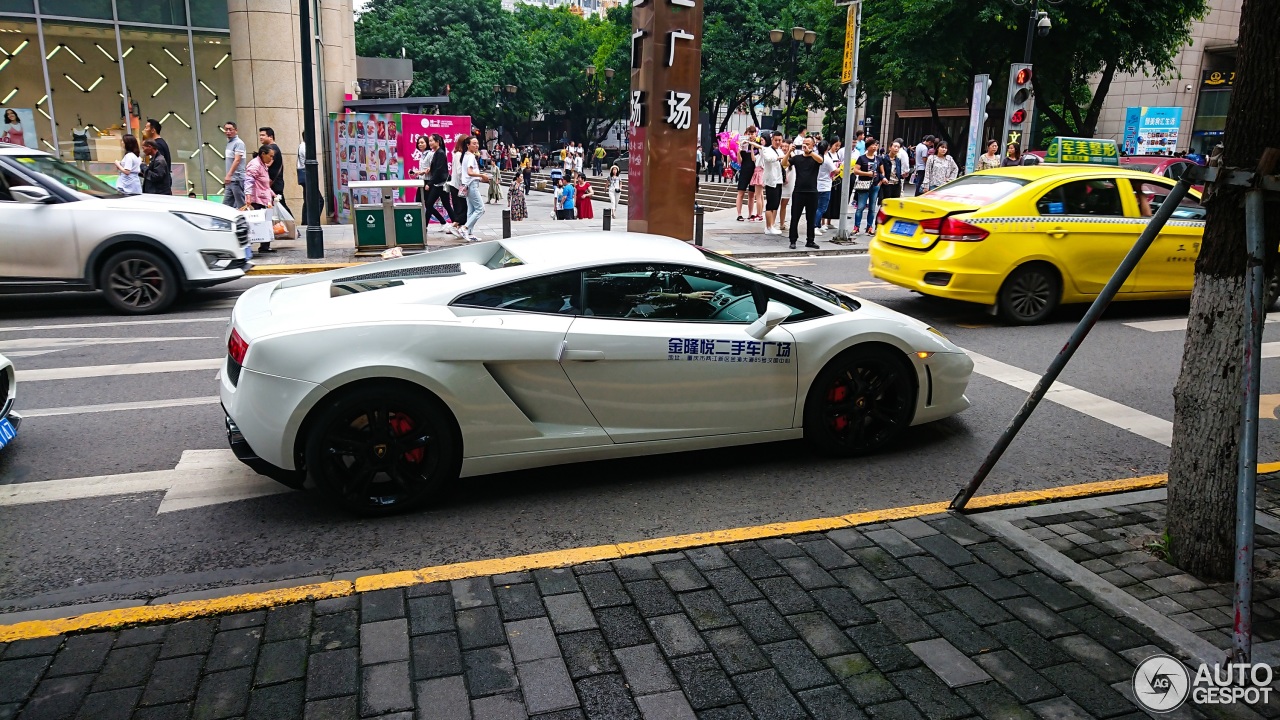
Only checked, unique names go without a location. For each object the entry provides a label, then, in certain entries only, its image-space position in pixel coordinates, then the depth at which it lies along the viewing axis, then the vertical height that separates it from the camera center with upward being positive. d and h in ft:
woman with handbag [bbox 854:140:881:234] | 57.88 -0.81
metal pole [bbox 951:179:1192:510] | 12.32 -2.37
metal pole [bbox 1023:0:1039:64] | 66.23 +10.39
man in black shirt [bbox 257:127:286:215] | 49.16 -0.41
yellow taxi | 29.78 -2.35
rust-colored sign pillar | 49.44 +2.80
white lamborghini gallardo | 14.28 -3.50
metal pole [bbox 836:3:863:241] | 53.52 +0.99
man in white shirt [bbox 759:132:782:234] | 57.06 -0.64
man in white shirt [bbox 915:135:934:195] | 74.16 +0.90
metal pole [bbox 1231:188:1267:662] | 10.20 -2.97
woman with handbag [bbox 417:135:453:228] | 56.75 -1.10
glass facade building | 61.77 +5.52
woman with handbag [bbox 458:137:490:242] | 52.39 -1.23
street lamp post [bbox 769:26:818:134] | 93.04 +13.78
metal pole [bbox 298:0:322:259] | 45.32 -1.46
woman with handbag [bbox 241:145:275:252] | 47.52 -1.31
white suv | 29.66 -2.83
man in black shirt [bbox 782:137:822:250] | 49.88 -0.86
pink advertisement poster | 65.82 +2.11
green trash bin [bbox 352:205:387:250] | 47.01 -3.56
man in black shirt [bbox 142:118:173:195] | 45.24 +0.28
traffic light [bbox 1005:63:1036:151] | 55.42 +4.83
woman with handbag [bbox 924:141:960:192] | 59.31 +0.07
